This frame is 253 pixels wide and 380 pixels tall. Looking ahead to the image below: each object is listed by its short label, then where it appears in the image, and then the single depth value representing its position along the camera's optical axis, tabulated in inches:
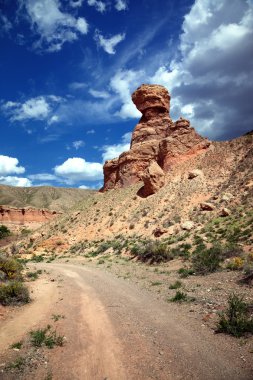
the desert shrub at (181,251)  778.7
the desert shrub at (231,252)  636.1
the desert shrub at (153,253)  817.0
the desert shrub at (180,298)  416.8
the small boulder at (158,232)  1104.1
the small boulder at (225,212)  988.6
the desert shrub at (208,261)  580.1
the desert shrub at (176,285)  499.1
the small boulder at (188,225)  1029.7
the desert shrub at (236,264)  549.6
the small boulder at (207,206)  1104.8
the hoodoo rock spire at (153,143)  1585.9
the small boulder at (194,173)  1405.3
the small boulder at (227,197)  1104.2
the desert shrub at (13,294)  420.3
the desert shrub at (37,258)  1221.2
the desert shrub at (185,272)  588.4
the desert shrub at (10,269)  567.6
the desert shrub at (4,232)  2377.0
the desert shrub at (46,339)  273.9
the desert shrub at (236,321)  279.1
